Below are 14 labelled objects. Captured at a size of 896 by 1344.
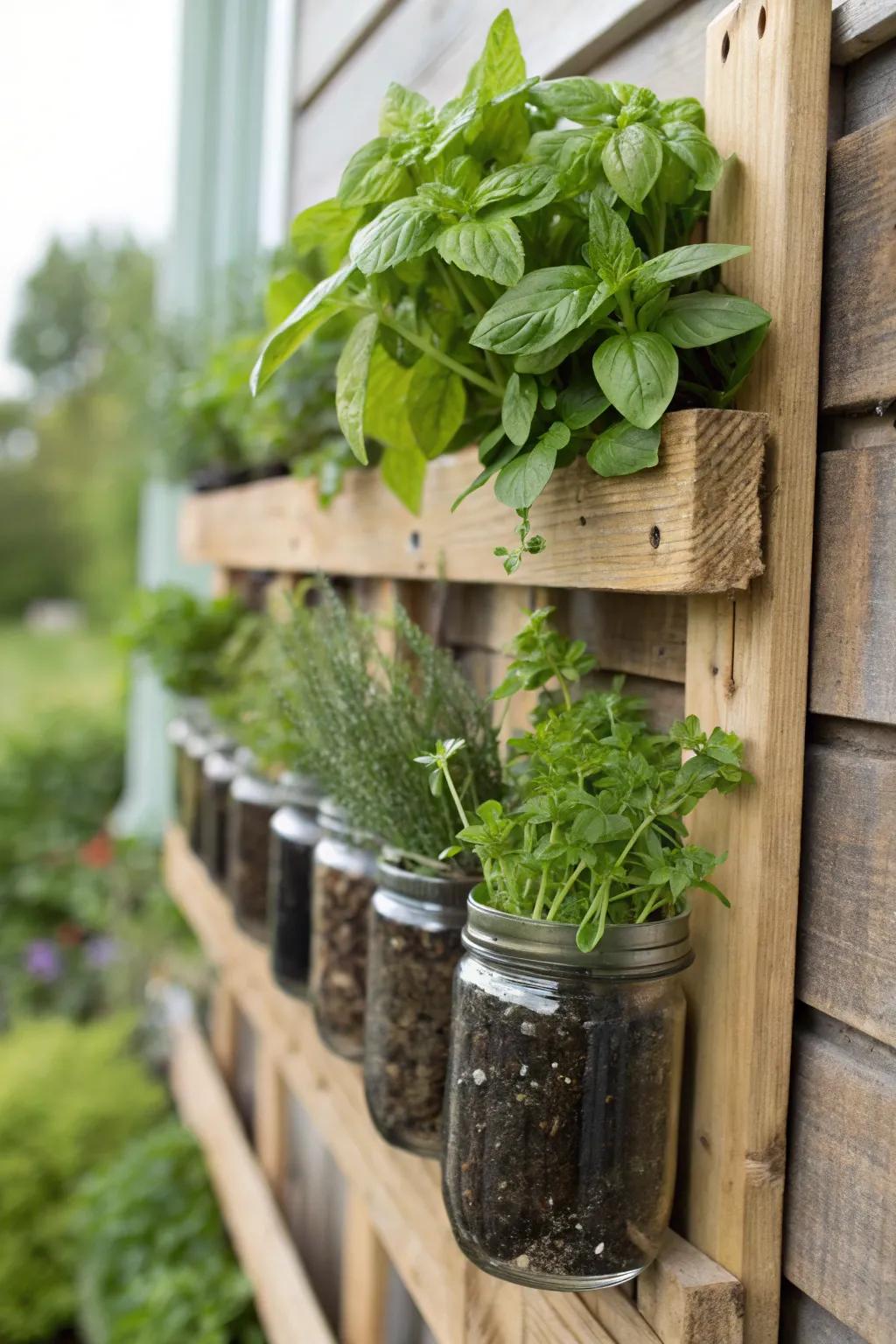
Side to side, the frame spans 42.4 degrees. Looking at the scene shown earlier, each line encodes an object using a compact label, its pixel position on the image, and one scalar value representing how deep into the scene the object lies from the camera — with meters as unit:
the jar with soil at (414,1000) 0.79
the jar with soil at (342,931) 0.97
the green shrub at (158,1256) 1.70
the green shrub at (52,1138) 2.17
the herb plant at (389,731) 0.83
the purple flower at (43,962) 3.32
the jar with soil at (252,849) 1.36
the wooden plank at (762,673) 0.62
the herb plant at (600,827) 0.60
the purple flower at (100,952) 3.24
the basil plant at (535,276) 0.61
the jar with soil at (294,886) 1.15
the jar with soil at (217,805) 1.53
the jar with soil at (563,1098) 0.61
